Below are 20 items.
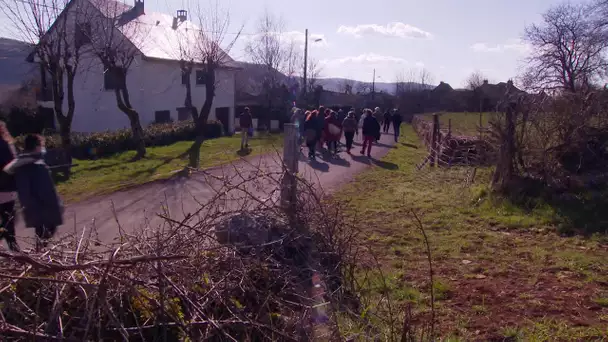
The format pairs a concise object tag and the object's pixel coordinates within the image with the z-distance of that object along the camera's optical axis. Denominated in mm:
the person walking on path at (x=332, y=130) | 16048
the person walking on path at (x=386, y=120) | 29578
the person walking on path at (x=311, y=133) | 15133
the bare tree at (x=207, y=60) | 24156
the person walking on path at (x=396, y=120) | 24528
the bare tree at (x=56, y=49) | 13938
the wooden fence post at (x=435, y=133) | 15759
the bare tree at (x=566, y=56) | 33562
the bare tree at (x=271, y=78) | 40125
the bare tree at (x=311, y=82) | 45428
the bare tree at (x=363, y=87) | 68488
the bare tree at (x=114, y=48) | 17062
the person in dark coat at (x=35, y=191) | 5715
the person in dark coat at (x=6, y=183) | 6055
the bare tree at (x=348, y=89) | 56706
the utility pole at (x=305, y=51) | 34522
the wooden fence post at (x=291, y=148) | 5883
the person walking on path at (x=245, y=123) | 18078
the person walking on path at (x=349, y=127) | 16516
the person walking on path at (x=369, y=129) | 16422
